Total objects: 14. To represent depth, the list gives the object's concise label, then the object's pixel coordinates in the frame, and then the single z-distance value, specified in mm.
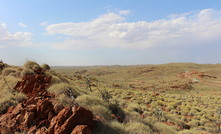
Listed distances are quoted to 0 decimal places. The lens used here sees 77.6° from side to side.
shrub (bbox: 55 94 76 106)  6318
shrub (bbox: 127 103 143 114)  11247
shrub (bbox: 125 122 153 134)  5777
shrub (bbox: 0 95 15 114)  6099
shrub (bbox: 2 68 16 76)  10539
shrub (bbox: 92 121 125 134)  5244
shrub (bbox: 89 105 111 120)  6521
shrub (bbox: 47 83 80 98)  7469
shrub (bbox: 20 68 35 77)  9496
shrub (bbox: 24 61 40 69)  11436
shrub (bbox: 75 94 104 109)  6877
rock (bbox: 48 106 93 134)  4508
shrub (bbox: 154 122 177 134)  7600
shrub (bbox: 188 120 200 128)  11930
